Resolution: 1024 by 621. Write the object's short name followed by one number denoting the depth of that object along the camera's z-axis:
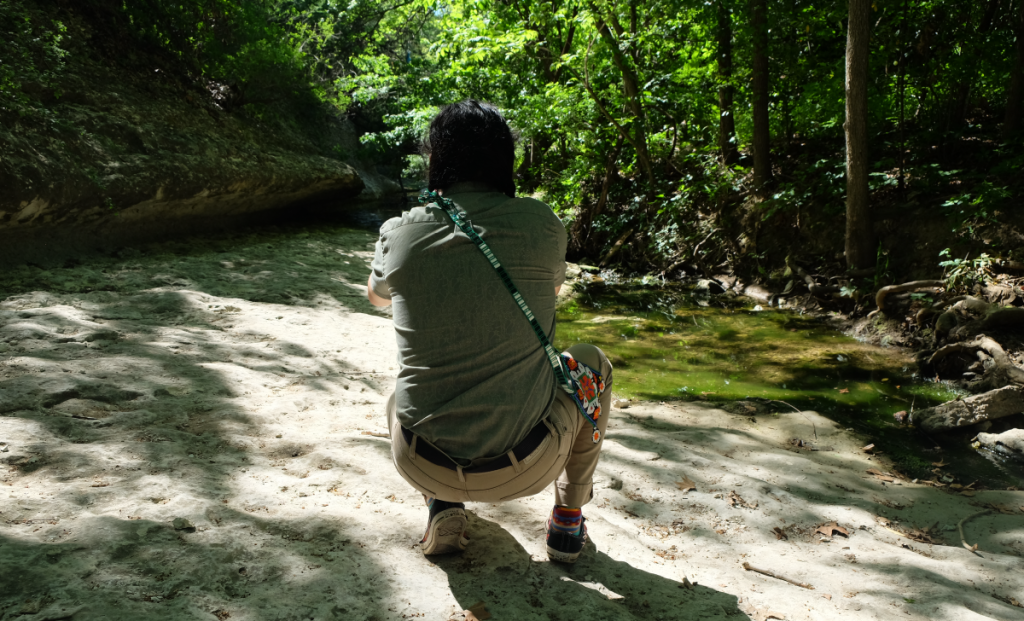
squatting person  1.76
